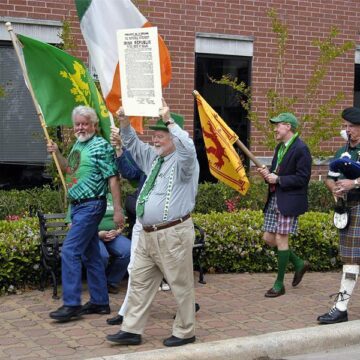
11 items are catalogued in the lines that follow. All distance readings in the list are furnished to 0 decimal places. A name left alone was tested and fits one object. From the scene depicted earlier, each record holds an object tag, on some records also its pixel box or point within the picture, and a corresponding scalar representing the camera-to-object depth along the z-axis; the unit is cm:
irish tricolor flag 639
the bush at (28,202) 866
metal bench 689
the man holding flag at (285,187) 695
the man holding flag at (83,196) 612
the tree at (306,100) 919
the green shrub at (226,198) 980
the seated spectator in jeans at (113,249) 704
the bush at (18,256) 693
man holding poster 542
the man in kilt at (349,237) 629
